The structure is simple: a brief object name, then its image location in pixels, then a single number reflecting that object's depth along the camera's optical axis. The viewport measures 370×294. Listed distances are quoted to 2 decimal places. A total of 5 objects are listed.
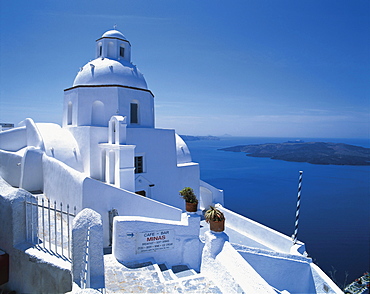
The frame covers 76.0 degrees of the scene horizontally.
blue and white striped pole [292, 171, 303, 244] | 10.38
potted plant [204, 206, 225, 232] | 6.76
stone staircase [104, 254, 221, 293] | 5.61
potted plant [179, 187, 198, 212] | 8.27
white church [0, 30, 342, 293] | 4.85
